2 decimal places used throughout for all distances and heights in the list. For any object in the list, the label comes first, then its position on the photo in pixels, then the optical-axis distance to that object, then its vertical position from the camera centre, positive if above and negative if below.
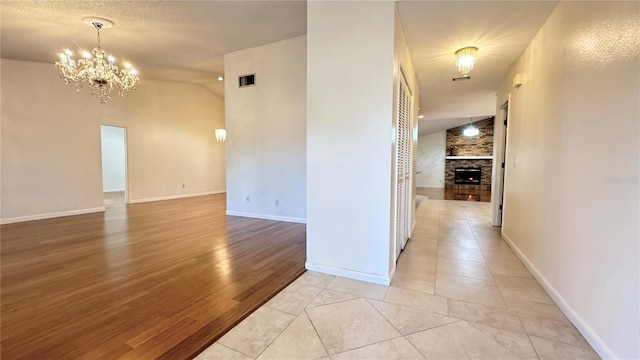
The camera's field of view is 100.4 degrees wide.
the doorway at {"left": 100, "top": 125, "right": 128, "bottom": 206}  9.71 +0.22
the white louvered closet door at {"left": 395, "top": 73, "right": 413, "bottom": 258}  2.85 +0.08
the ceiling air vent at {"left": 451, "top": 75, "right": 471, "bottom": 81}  4.37 +1.52
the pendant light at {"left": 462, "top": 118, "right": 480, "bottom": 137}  12.08 +1.78
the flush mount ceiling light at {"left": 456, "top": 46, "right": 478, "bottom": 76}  3.20 +1.35
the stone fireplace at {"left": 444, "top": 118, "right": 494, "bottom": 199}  11.94 +0.52
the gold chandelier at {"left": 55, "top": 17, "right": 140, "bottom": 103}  3.65 +1.44
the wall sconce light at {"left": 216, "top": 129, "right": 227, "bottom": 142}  7.97 +0.99
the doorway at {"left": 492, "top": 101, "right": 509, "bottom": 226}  4.55 -0.06
